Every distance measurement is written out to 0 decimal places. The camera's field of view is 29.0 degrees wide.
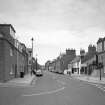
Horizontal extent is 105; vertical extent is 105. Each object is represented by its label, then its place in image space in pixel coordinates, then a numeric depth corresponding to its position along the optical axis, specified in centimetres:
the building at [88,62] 5884
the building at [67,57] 10612
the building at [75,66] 7462
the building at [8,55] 2741
